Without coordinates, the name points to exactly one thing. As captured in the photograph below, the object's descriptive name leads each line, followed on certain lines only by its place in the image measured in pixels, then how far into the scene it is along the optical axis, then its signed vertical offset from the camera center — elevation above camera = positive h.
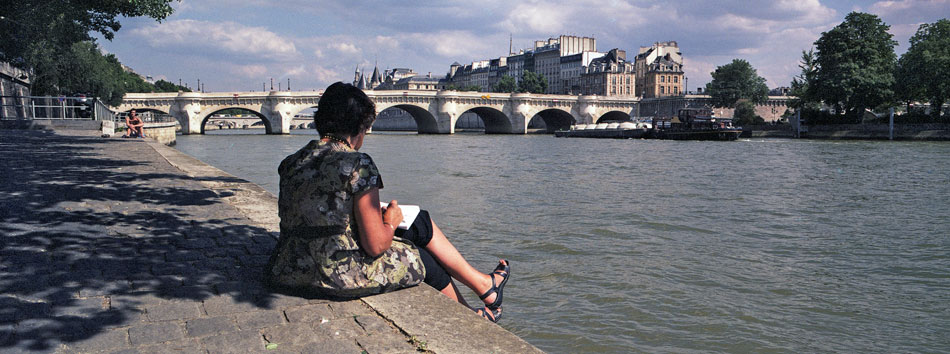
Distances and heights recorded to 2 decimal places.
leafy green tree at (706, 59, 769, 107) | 70.81 +4.23
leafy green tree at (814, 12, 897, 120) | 42.88 +3.92
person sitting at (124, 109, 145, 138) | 20.78 +0.23
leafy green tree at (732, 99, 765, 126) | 61.88 +1.21
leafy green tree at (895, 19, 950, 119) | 40.56 +3.34
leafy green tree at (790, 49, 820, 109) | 47.31 +2.25
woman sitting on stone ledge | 2.93 -0.37
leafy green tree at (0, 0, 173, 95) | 12.18 +2.56
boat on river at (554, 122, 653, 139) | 51.59 -0.11
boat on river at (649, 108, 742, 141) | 44.34 +0.07
